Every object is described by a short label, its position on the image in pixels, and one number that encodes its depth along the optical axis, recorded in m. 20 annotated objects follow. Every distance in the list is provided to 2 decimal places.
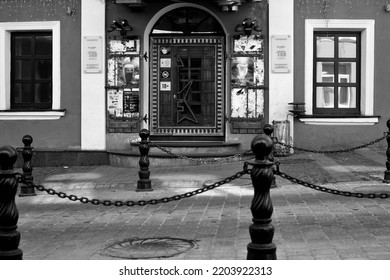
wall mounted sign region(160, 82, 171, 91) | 17.27
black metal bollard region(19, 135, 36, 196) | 11.97
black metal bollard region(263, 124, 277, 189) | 11.20
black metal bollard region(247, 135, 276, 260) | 5.73
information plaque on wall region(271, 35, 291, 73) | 16.56
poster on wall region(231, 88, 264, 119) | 16.67
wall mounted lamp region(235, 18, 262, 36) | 16.33
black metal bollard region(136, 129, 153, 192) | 12.33
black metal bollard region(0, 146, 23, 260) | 5.77
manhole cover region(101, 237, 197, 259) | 7.34
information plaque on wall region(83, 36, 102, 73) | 16.86
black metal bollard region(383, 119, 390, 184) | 12.16
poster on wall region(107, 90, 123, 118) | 16.91
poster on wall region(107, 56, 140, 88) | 16.86
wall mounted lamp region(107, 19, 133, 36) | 16.48
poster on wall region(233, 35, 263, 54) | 16.62
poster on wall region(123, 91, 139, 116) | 16.89
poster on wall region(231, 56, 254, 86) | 16.66
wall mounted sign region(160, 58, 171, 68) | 17.20
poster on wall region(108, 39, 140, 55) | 16.84
